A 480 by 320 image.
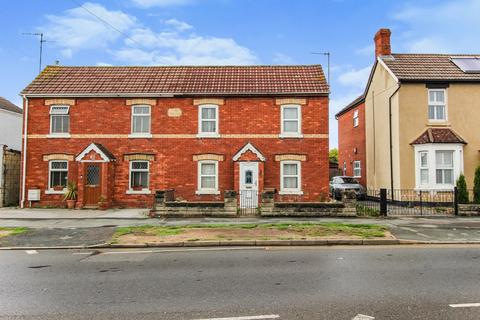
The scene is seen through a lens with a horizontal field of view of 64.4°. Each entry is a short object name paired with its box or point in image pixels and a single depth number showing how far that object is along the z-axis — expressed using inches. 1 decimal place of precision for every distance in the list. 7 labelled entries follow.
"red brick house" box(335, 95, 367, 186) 1080.2
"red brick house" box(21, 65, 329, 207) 812.6
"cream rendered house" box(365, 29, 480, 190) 784.3
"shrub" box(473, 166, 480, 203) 717.3
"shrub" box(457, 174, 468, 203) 716.0
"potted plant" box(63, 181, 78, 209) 781.3
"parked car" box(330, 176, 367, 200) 949.8
